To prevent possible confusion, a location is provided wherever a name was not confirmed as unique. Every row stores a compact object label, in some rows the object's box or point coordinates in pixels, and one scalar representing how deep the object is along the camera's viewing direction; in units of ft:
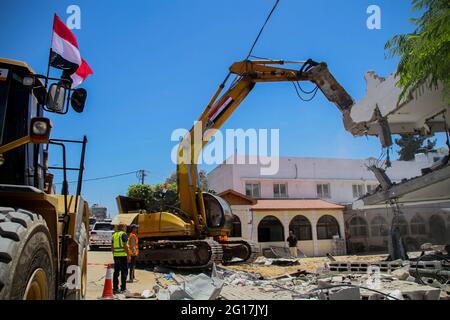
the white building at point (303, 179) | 98.94
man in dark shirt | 74.69
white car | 75.77
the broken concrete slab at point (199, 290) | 18.94
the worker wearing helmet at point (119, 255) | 28.76
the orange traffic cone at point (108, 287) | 23.47
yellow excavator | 42.63
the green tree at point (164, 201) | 46.19
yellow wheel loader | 8.82
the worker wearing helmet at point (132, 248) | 32.14
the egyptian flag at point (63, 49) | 15.47
